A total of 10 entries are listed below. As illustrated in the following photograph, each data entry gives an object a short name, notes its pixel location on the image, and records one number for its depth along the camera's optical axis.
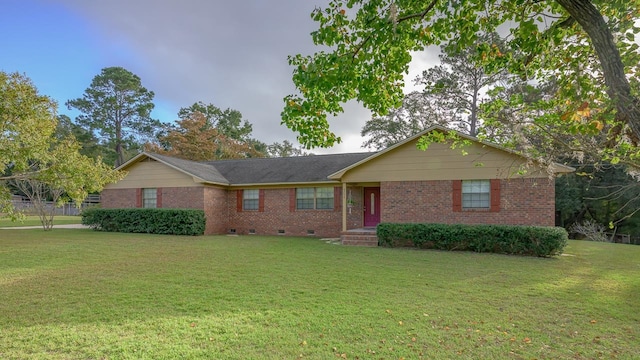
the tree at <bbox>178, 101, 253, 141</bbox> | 38.12
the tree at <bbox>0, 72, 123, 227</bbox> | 10.16
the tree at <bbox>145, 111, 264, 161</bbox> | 34.22
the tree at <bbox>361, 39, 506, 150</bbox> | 27.47
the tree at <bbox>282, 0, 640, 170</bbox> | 3.88
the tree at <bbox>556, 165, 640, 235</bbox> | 23.91
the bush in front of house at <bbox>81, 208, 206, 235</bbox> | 16.03
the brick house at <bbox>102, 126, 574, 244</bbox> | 12.73
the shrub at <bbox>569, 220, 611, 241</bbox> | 22.00
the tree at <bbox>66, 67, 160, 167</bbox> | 42.09
